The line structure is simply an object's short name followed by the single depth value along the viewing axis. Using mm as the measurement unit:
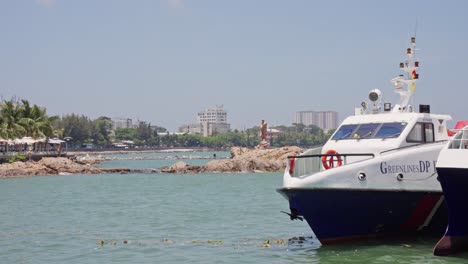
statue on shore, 81312
